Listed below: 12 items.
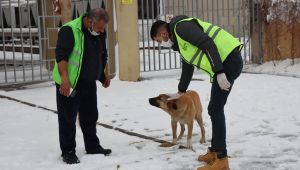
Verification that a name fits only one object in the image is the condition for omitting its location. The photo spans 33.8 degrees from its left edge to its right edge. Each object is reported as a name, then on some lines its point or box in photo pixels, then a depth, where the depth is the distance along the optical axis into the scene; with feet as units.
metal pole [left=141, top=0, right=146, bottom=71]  37.43
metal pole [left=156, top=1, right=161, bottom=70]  39.02
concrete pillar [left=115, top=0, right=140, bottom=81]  35.73
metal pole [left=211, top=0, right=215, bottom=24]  41.28
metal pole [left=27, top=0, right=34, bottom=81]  37.24
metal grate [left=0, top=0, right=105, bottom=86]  37.73
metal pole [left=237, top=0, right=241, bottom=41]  42.22
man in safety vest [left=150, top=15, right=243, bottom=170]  14.85
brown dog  18.04
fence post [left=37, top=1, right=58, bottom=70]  38.88
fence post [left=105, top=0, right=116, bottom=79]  37.73
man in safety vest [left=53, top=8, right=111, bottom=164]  16.52
